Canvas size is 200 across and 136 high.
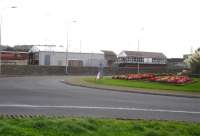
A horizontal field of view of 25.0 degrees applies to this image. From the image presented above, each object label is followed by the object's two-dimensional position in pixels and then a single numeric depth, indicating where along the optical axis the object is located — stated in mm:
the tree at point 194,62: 44281
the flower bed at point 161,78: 36500
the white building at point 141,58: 102500
